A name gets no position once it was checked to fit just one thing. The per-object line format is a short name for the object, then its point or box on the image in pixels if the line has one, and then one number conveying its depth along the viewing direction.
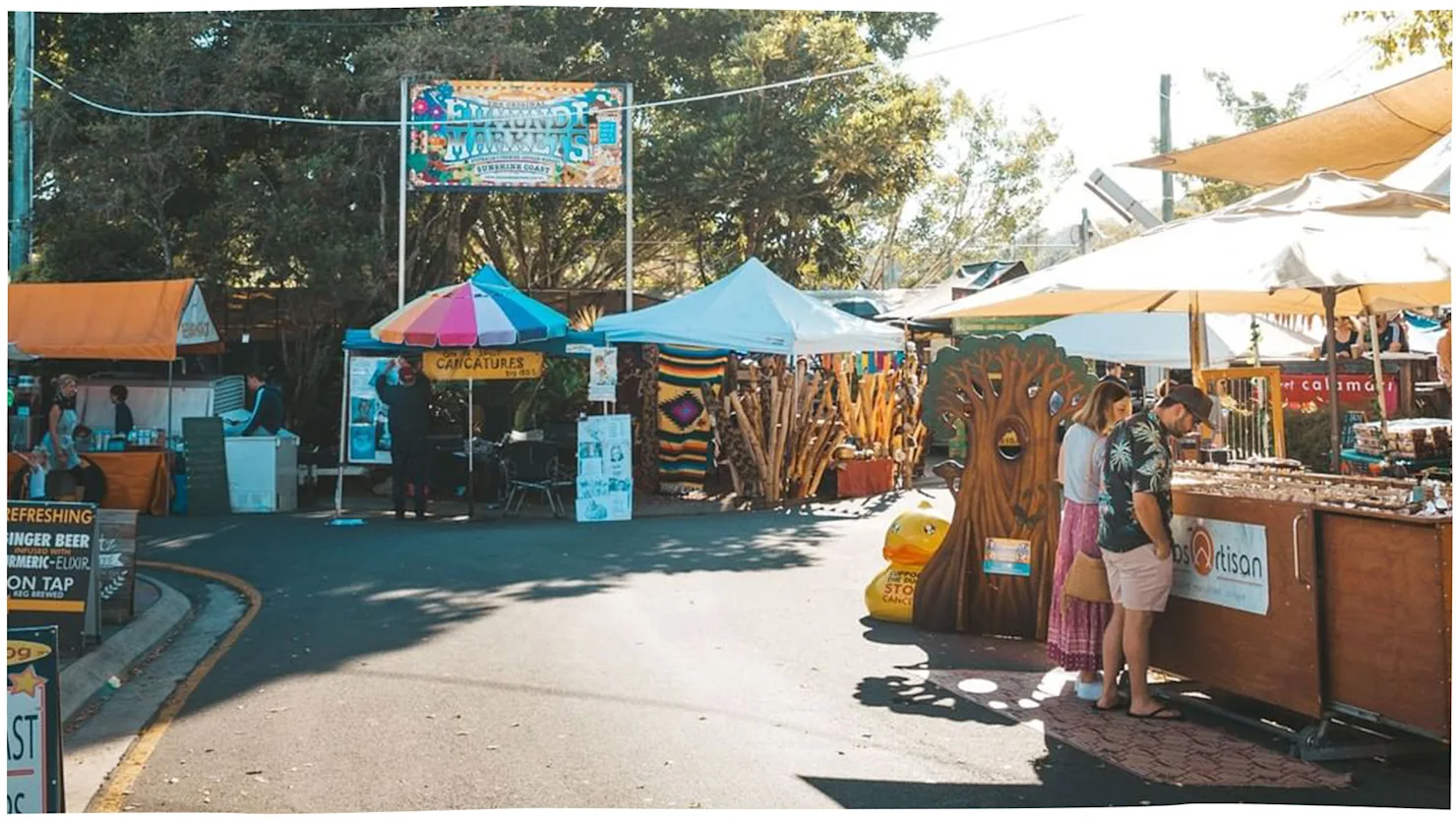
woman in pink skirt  7.50
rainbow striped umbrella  15.91
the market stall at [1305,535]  5.84
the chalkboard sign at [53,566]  8.31
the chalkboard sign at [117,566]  9.41
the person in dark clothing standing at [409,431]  16.30
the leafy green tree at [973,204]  47.44
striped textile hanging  18.70
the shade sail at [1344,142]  9.91
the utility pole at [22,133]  20.22
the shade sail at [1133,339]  17.39
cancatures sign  16.14
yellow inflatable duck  9.68
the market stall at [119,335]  18.14
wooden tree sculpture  8.95
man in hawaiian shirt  6.81
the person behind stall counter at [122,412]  18.25
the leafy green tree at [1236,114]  40.56
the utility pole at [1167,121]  28.64
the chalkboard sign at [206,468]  17.23
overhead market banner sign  19.22
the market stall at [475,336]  15.96
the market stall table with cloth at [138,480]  17.25
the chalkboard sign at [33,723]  4.86
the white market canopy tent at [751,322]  16.70
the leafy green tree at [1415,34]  12.27
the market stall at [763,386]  16.95
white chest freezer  17.50
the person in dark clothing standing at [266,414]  17.95
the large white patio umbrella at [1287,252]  6.34
